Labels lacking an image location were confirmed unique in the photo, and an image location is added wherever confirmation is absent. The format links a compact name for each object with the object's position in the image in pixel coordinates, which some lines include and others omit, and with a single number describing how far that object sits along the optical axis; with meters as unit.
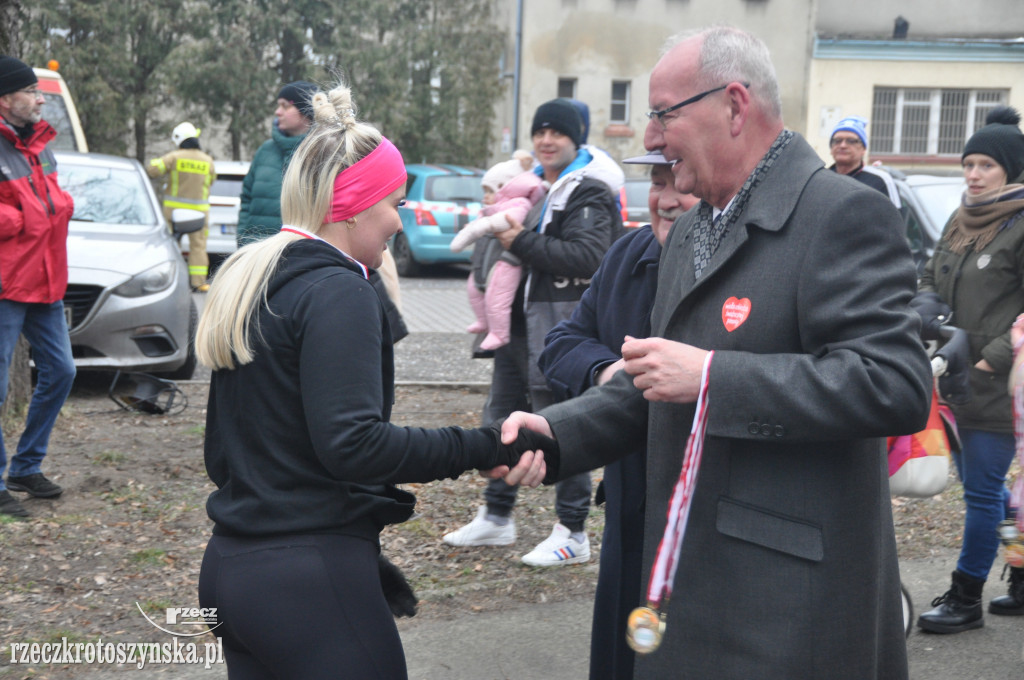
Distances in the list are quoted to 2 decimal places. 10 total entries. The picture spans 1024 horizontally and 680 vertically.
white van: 10.07
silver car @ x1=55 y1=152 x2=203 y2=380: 7.77
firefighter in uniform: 14.37
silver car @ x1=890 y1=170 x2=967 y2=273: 10.80
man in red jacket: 5.38
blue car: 17.34
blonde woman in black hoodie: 2.25
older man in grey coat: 2.03
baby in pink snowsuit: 5.30
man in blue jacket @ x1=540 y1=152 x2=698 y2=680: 2.89
